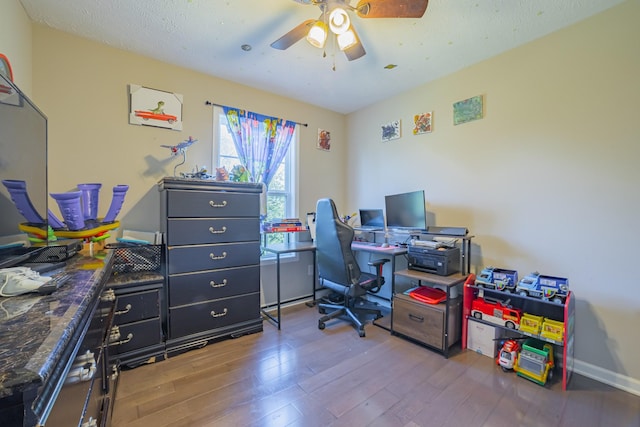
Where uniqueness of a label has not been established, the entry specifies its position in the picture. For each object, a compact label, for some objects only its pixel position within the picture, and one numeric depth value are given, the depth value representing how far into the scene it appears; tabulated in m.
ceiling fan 1.48
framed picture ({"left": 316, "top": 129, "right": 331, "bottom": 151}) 3.58
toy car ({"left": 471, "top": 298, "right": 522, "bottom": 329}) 2.01
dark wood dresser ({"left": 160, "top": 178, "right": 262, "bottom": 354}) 2.13
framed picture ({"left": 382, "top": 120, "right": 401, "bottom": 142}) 3.17
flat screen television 0.97
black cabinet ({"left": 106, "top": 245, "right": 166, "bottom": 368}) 1.92
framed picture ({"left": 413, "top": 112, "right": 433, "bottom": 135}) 2.87
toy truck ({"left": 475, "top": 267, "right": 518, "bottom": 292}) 2.07
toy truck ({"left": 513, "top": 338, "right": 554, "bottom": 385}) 1.81
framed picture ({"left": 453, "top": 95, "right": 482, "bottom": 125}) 2.51
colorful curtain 2.88
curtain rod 2.71
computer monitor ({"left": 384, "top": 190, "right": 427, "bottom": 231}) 2.67
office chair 2.47
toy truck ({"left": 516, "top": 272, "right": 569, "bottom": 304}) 1.85
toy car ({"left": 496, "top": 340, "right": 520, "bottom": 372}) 1.93
